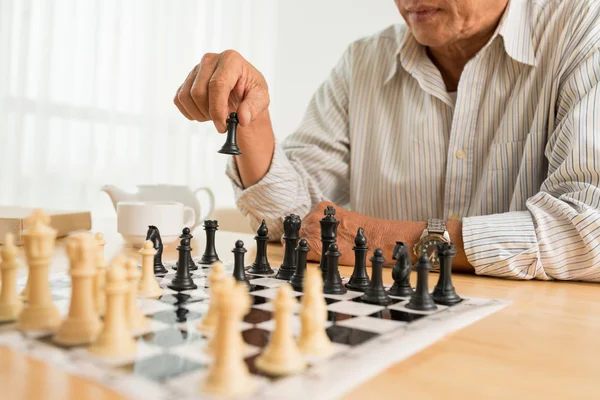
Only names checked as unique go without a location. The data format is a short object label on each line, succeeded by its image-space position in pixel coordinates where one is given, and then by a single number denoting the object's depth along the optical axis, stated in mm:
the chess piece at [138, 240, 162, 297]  958
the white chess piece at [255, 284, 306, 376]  596
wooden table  574
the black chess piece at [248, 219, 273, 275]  1267
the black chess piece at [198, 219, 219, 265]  1337
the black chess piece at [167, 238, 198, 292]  1021
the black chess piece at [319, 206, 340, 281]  1229
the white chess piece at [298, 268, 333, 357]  664
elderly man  1399
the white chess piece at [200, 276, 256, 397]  540
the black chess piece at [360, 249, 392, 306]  963
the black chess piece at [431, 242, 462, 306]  983
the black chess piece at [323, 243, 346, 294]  1043
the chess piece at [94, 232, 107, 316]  810
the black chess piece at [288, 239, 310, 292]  1084
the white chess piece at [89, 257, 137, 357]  639
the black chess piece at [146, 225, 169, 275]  1195
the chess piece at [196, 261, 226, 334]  738
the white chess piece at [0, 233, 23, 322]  776
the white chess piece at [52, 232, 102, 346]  687
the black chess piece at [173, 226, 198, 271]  1232
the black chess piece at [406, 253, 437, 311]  915
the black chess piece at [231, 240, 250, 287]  1112
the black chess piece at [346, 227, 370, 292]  1106
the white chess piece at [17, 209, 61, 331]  743
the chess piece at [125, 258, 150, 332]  734
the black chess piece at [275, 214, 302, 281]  1206
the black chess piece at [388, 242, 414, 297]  1028
